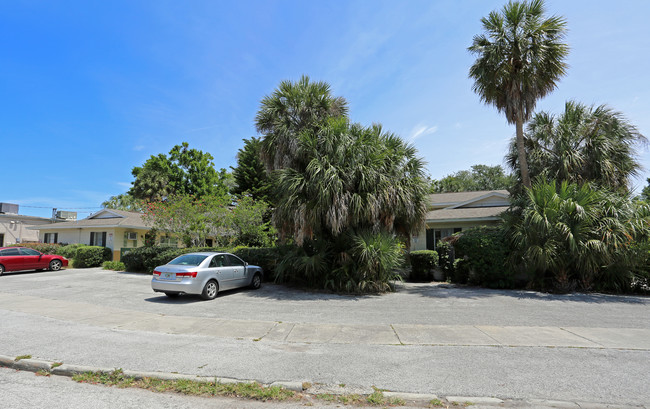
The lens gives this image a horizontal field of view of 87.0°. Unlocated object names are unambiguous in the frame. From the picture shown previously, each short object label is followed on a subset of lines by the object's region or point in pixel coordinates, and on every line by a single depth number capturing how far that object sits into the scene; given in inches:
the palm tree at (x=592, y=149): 550.3
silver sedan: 399.2
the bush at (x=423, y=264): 620.7
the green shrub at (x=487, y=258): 507.8
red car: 695.1
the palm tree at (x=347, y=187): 456.1
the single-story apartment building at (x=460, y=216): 738.8
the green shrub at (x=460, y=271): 546.3
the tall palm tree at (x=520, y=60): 554.9
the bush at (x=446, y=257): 592.7
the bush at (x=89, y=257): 866.8
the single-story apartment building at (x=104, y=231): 973.6
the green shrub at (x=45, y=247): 940.6
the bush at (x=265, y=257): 568.1
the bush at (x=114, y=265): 789.2
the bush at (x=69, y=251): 877.8
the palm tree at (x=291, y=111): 573.3
